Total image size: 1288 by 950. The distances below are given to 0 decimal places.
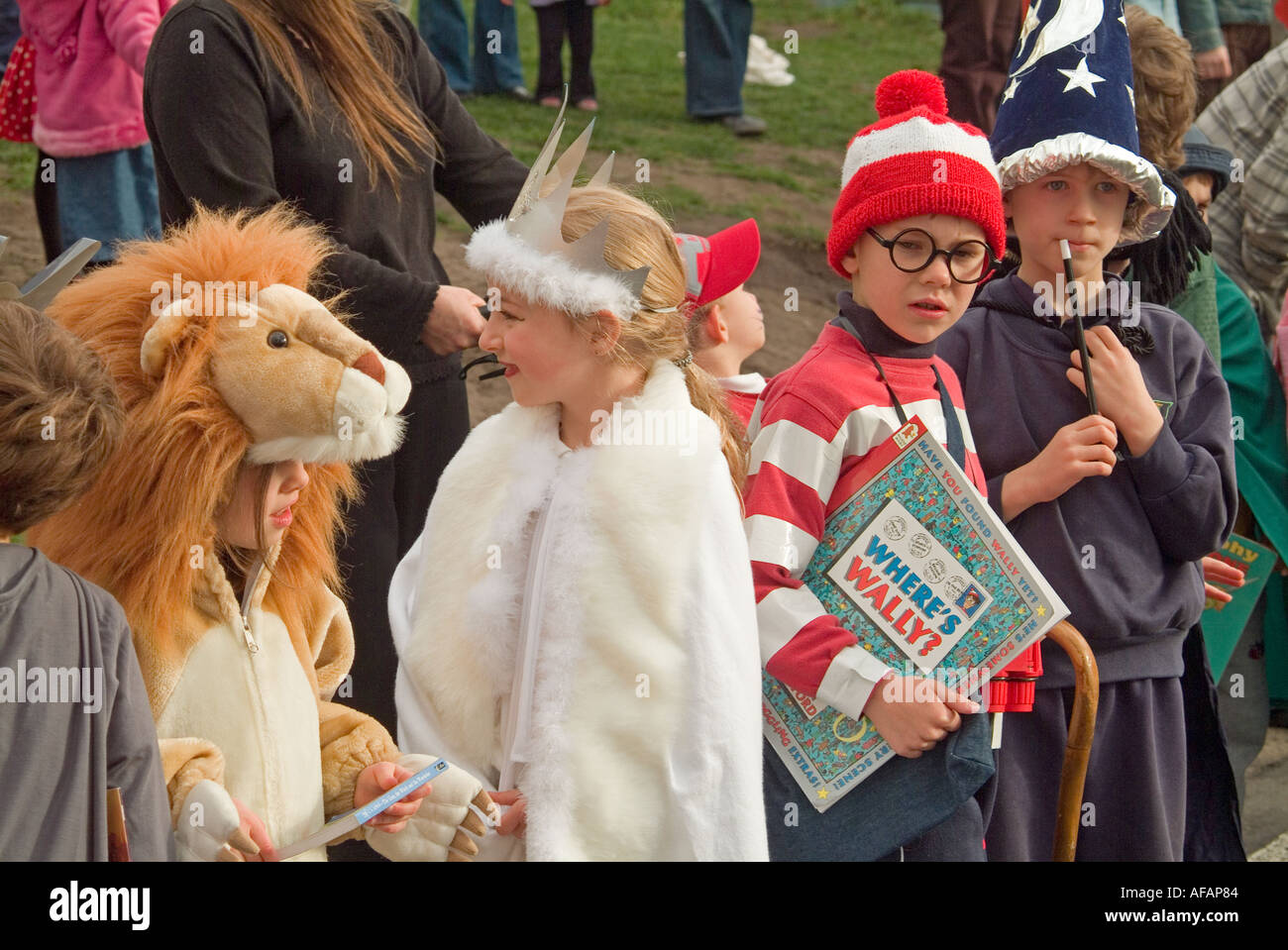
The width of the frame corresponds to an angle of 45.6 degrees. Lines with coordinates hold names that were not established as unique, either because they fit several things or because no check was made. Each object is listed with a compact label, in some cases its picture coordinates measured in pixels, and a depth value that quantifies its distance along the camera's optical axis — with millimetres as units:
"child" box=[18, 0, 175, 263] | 4957
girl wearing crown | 2430
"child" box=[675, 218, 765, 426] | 3072
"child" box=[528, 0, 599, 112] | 9703
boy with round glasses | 2666
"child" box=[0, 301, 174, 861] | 2020
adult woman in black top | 3068
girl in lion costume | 2305
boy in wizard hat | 3041
